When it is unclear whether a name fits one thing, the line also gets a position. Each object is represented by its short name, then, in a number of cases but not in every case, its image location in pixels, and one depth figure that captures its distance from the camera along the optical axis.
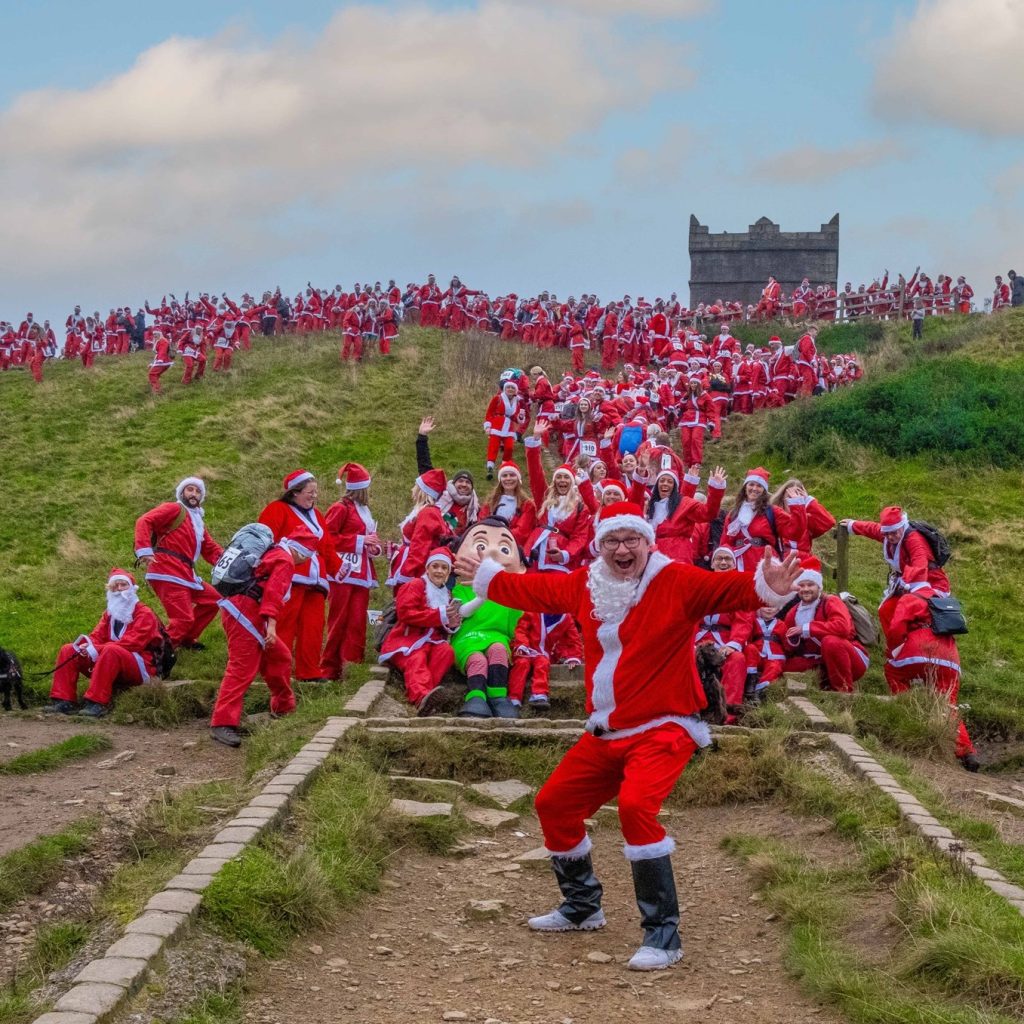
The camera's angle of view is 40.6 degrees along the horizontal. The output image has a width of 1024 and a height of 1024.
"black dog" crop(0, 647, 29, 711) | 11.68
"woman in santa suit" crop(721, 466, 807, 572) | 11.76
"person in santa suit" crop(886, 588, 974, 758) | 10.70
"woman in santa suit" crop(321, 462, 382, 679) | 11.92
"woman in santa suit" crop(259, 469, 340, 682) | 11.11
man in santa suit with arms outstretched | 5.70
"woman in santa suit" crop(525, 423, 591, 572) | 11.93
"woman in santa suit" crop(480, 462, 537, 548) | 12.15
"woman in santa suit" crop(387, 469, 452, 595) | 11.40
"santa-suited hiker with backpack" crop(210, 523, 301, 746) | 9.98
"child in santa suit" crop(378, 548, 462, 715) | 10.64
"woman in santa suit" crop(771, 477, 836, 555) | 11.77
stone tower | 56.75
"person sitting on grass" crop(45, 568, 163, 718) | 11.45
